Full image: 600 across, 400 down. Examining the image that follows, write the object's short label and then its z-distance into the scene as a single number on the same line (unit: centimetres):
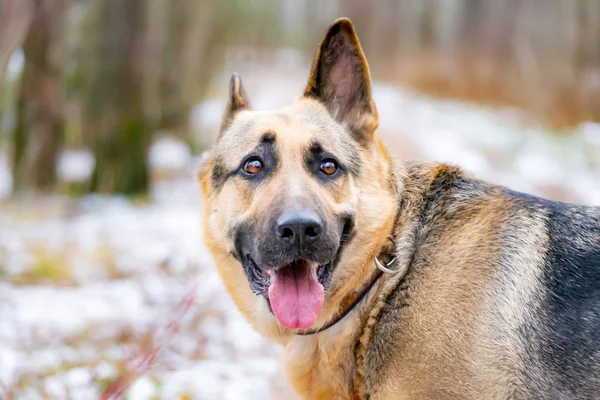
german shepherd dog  276
